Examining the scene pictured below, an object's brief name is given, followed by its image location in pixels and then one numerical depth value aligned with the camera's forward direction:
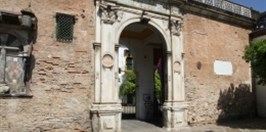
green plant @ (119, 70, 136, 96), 29.41
